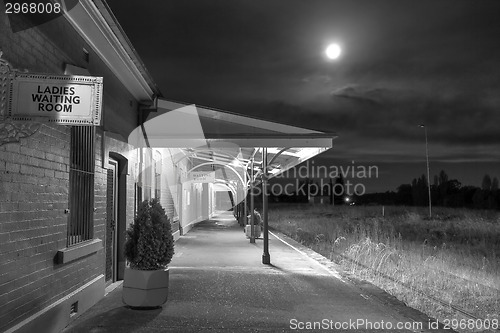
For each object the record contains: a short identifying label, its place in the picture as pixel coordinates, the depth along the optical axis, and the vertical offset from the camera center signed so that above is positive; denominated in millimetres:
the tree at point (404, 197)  116038 +567
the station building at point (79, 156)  4410 +666
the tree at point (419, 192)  110350 +1670
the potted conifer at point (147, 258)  6520 -794
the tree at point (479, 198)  87194 -39
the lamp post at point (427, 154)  36450 +3672
